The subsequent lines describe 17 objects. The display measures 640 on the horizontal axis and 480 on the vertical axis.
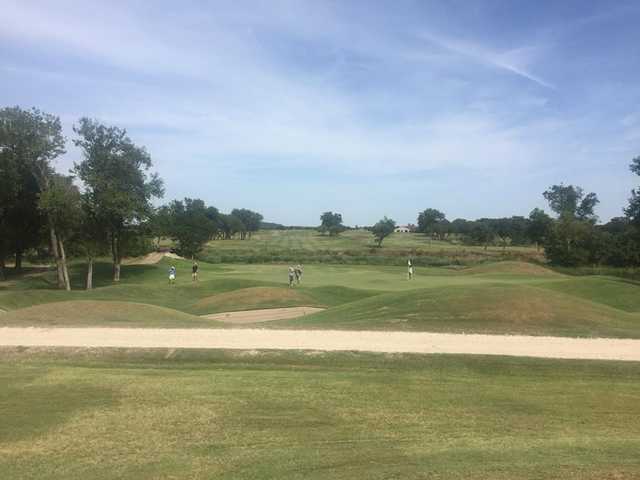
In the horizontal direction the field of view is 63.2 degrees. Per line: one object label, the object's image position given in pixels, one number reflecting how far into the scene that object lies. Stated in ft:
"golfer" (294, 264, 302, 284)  146.13
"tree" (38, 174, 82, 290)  136.26
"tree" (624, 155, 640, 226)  168.14
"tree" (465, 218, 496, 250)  447.01
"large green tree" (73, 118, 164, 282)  153.99
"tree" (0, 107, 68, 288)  136.77
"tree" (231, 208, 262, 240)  597.60
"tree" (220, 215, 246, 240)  539.70
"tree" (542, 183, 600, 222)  372.99
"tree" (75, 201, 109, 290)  152.87
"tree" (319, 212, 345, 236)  565.94
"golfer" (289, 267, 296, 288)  134.00
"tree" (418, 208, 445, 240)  611.51
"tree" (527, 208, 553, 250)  362.25
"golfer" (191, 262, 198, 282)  151.25
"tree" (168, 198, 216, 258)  302.45
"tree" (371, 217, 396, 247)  420.77
